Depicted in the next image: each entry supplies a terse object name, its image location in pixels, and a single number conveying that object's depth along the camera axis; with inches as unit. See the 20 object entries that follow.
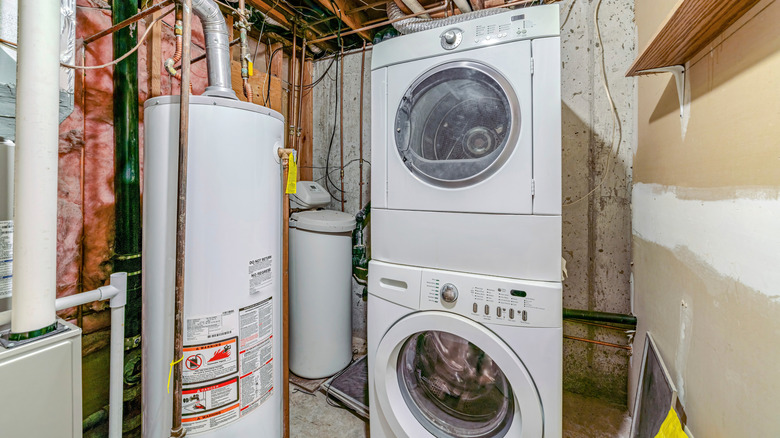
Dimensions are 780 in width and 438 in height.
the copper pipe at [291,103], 88.8
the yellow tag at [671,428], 32.0
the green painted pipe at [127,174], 47.9
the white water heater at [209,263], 37.1
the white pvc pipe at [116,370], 37.6
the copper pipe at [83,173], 46.7
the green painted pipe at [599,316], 62.0
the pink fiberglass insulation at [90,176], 45.8
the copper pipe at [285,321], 49.1
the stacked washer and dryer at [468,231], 41.9
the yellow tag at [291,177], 46.9
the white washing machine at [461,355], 41.3
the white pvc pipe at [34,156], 24.6
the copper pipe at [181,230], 33.6
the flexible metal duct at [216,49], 41.0
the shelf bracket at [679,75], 39.0
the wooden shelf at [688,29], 26.9
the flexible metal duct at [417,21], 55.7
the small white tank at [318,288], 75.5
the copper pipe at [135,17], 37.4
